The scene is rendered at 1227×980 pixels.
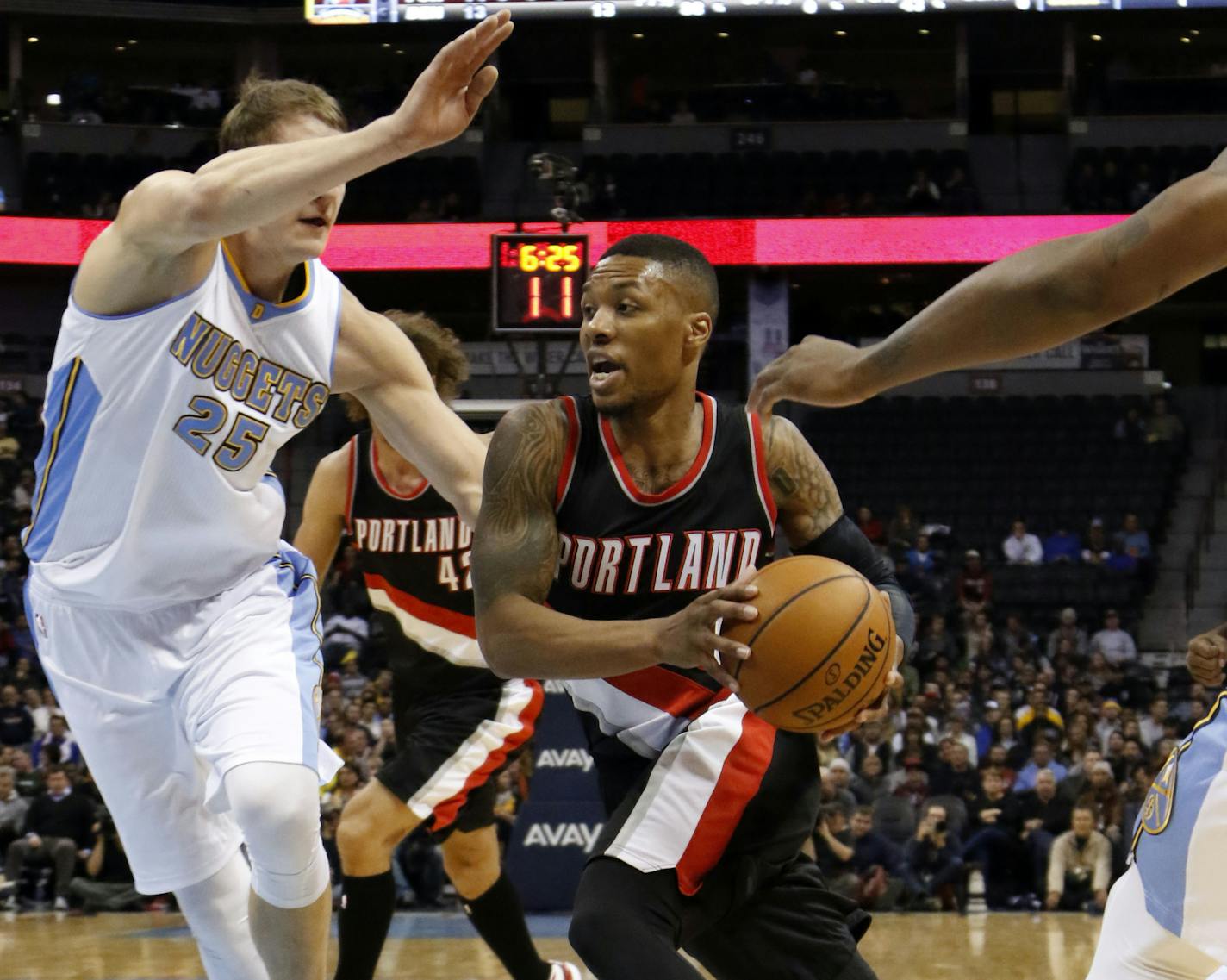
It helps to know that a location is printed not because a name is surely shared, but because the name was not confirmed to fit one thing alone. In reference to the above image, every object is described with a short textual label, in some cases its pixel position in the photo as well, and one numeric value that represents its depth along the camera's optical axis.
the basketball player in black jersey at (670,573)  3.33
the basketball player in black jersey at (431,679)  5.46
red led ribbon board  18.84
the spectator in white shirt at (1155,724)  12.20
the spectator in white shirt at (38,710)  12.57
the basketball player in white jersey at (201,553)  3.58
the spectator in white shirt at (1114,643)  15.03
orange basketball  3.05
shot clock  11.12
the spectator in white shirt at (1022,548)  16.92
